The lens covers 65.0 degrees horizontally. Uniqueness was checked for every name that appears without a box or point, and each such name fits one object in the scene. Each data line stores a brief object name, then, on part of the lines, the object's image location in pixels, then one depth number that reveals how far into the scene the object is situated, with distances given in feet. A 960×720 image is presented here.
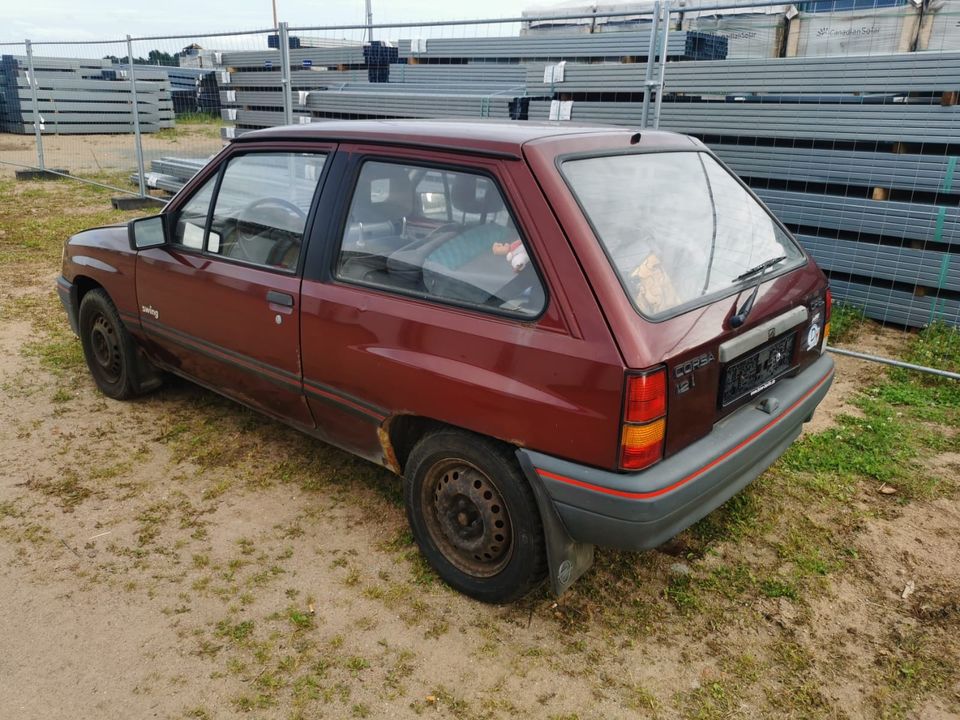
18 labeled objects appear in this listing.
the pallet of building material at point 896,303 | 18.56
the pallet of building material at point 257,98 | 38.42
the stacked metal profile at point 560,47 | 23.38
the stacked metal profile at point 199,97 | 41.60
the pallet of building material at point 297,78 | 35.59
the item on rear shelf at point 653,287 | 8.13
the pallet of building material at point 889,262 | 18.22
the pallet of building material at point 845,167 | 17.92
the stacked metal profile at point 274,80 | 36.68
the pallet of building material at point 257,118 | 39.03
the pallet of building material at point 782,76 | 17.71
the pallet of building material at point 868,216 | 18.02
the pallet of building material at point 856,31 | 24.88
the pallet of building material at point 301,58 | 37.36
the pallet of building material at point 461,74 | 28.53
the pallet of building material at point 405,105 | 25.45
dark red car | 7.89
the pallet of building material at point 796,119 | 17.88
